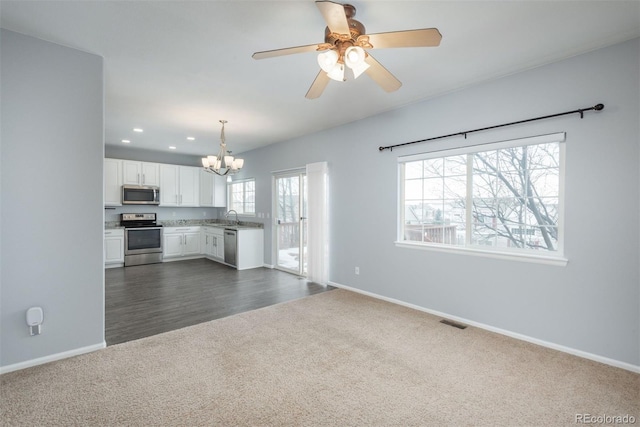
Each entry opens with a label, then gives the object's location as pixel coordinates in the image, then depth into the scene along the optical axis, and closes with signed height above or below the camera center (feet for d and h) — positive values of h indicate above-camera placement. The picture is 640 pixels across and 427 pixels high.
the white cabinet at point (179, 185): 23.49 +2.15
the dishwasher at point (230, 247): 20.63 -2.52
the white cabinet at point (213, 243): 22.68 -2.49
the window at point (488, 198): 9.42 +0.55
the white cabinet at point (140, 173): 21.66 +2.88
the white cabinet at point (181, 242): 23.25 -2.47
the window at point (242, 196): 23.37 +1.29
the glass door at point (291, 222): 19.01 -0.65
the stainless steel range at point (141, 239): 21.27 -2.08
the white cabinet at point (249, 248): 20.44 -2.59
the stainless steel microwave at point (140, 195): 21.45 +1.24
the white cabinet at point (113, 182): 20.84 +2.08
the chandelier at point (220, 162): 15.67 +2.66
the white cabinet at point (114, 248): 20.47 -2.55
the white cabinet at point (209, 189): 25.40 +1.94
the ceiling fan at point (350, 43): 5.56 +3.43
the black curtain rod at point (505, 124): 8.25 +2.94
